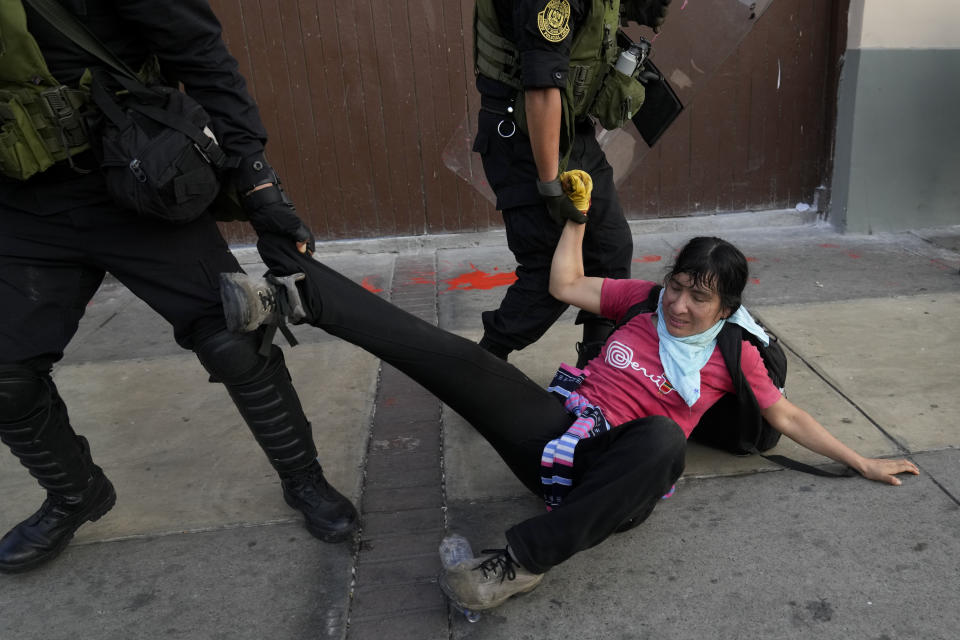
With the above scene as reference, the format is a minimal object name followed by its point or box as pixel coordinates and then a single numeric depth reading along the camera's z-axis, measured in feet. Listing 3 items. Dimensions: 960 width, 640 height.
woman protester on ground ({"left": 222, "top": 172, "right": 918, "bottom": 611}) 5.90
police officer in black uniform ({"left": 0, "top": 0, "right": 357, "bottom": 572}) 5.89
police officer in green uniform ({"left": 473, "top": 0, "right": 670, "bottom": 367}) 7.50
